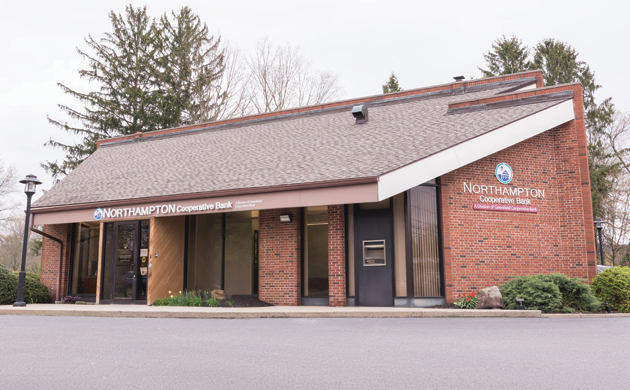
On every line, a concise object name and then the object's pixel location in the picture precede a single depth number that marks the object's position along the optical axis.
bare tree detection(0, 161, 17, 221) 39.50
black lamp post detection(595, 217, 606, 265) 24.19
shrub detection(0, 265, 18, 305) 16.22
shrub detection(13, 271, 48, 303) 16.78
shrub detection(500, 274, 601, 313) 11.47
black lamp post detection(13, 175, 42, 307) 15.34
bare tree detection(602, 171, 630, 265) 32.00
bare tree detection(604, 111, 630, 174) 32.55
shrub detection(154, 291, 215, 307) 14.27
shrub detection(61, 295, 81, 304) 16.95
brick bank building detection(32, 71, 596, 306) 13.30
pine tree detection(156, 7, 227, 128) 33.00
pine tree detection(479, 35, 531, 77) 37.19
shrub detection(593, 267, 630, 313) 12.07
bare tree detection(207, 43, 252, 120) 32.75
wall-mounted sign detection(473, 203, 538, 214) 13.74
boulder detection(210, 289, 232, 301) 14.63
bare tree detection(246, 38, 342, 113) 32.12
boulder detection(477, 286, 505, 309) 11.85
